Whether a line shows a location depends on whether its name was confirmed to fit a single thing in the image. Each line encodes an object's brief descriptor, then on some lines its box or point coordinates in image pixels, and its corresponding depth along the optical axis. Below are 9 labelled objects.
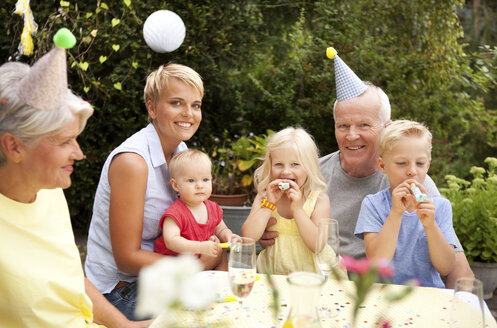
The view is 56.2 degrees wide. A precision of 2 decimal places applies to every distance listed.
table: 1.59
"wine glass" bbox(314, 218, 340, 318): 1.62
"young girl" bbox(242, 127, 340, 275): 2.55
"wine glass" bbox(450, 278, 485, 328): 1.18
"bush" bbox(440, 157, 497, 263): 3.73
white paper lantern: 3.82
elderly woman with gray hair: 1.50
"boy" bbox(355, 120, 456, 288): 2.18
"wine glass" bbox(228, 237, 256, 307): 1.43
